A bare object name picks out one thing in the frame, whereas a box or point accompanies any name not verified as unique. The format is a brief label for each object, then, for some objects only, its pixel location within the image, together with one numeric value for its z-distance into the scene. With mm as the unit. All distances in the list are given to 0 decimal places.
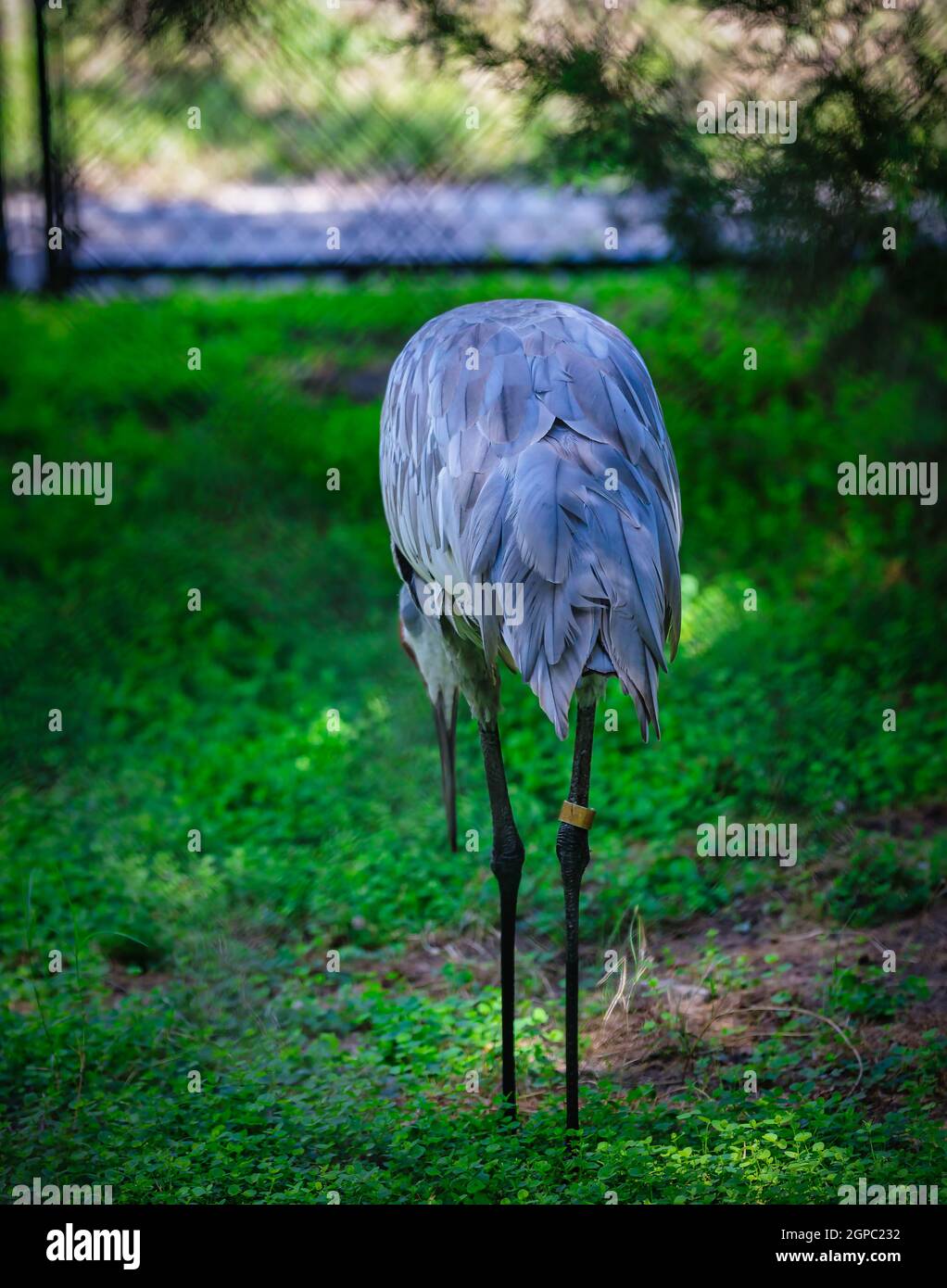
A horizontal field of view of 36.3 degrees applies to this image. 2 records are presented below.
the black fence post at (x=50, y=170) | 4859
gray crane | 2732
